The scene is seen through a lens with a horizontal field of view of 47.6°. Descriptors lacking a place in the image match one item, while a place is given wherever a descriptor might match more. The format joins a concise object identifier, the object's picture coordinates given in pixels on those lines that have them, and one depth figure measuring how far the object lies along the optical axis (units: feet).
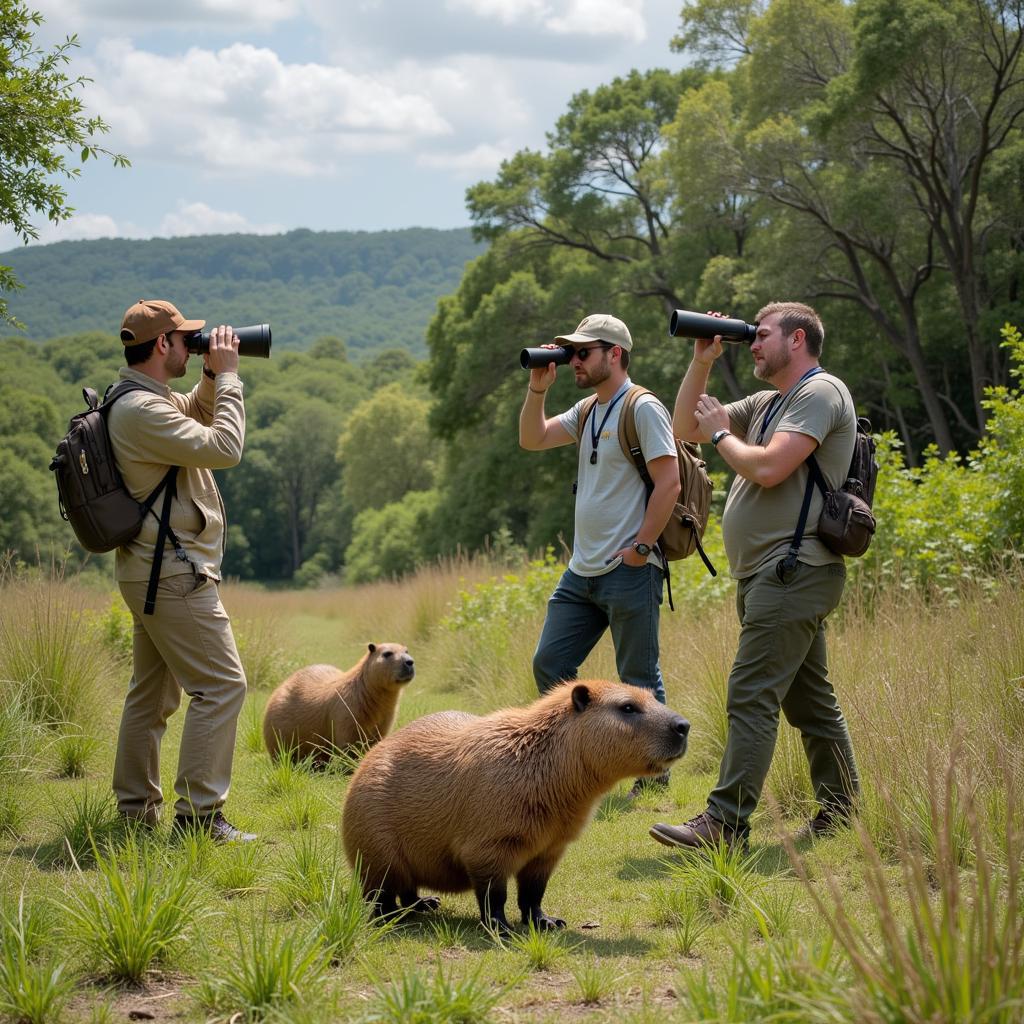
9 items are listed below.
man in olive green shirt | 17.48
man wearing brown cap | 18.63
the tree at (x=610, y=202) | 116.67
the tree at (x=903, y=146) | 78.38
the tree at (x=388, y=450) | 230.89
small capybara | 26.45
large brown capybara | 15.05
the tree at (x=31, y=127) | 22.44
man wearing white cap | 20.10
